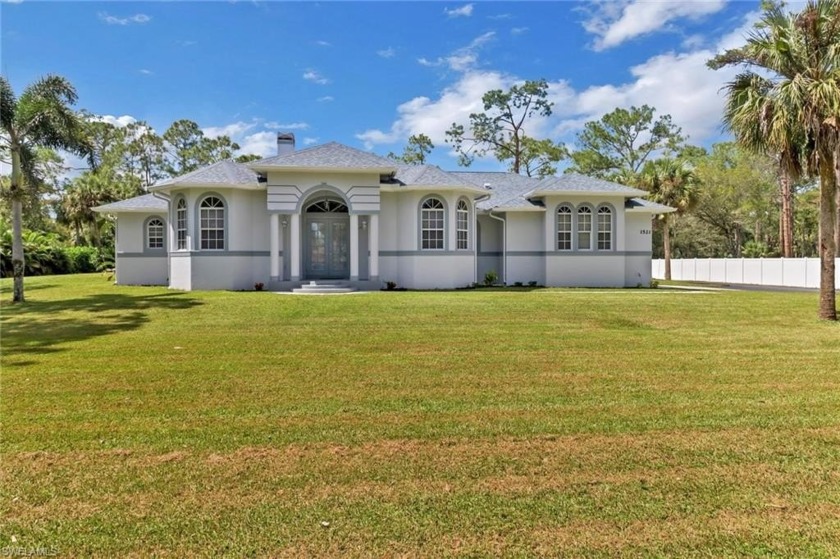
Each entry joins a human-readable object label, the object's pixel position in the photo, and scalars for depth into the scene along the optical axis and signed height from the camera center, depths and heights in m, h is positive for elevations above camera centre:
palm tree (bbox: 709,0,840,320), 12.01 +4.11
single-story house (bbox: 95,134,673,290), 19.19 +1.83
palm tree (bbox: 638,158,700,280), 30.80 +5.20
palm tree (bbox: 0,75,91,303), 16.02 +4.62
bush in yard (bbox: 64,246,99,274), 36.06 +0.95
